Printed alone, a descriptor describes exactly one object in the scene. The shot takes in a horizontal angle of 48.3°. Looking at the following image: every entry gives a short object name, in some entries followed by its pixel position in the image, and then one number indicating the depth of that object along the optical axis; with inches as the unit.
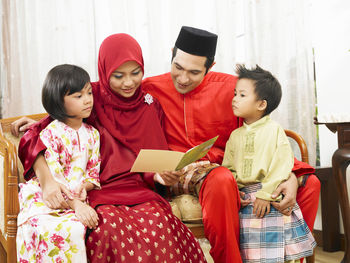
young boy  69.4
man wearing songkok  68.1
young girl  57.7
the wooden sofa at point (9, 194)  61.9
